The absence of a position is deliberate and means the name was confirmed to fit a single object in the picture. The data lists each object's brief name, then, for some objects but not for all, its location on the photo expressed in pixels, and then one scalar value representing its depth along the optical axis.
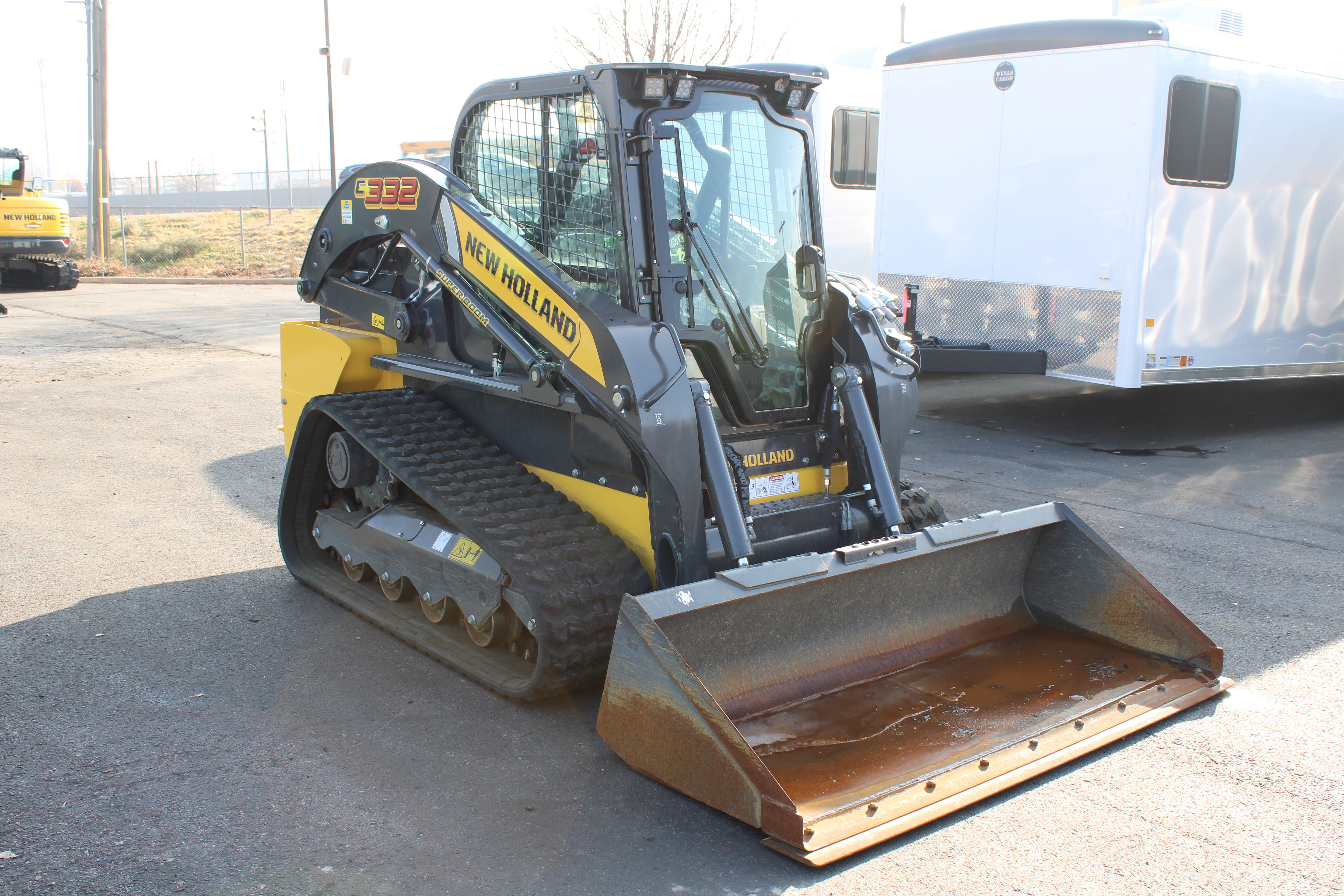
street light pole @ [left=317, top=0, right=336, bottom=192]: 25.12
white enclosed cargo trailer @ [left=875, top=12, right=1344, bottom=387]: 8.48
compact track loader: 3.74
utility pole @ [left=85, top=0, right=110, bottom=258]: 24.62
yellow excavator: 19.77
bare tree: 21.98
